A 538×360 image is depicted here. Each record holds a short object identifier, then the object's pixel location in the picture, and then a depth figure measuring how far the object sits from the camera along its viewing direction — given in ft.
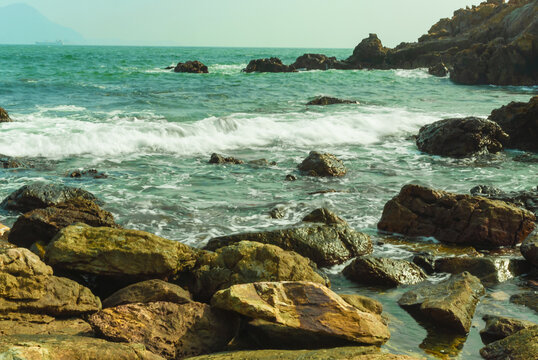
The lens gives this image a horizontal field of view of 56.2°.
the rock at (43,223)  21.27
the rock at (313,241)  21.91
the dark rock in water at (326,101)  82.17
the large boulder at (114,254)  16.75
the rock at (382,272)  19.83
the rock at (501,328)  15.17
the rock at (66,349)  10.28
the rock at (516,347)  13.00
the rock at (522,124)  49.88
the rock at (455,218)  24.49
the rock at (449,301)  15.87
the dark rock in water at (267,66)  176.76
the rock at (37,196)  27.45
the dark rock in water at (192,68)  161.25
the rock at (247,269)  16.92
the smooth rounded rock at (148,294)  15.08
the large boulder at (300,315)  13.39
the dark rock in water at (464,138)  47.01
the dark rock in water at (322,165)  38.33
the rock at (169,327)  13.19
